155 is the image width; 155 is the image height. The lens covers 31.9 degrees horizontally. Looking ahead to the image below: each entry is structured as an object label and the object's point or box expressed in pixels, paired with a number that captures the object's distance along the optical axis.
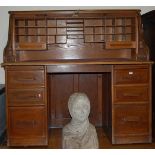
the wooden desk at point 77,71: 2.49
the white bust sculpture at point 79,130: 1.94
